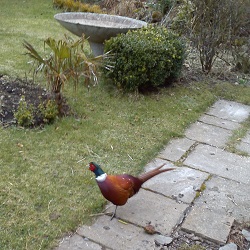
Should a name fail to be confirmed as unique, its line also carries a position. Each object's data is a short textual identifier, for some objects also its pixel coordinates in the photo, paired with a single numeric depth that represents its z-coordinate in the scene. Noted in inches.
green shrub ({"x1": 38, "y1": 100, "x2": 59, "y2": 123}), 178.1
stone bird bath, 237.3
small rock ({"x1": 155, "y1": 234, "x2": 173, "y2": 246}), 119.2
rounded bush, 214.5
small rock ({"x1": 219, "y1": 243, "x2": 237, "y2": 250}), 119.3
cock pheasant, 122.3
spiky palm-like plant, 173.2
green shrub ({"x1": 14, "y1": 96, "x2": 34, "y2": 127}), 173.0
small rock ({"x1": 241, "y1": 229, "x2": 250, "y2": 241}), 125.6
